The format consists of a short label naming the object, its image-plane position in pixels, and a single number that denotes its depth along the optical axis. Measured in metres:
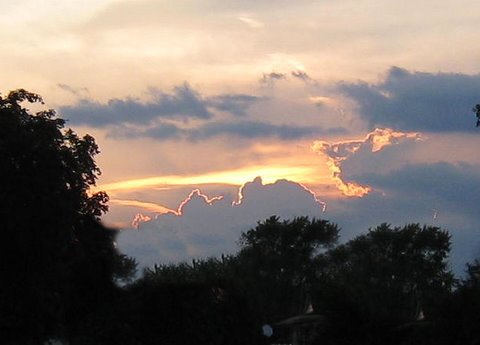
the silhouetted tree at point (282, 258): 98.19
